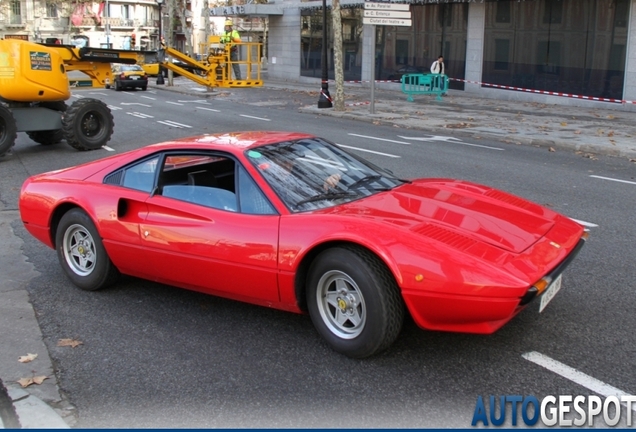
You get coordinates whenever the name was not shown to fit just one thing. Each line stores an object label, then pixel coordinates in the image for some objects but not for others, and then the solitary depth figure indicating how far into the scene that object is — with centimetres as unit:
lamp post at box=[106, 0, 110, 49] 7199
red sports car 387
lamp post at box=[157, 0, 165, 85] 3760
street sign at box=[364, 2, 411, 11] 1939
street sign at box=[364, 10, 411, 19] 1955
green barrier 2577
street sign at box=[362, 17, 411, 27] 1958
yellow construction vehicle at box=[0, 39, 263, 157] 1341
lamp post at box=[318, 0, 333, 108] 2369
